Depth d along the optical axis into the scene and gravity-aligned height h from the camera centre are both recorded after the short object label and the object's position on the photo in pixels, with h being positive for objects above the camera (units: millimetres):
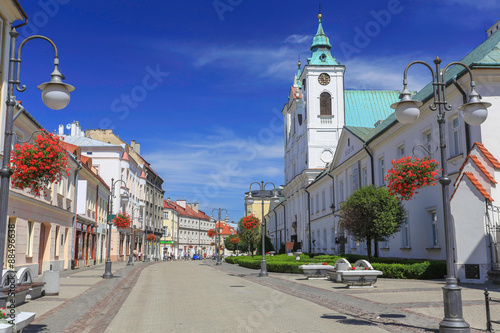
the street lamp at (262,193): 25672 +2092
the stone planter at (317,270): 22750 -1571
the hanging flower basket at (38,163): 12250 +1917
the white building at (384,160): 17042 +4819
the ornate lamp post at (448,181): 8117 +1076
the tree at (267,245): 66456 -1186
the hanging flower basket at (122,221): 40500 +1308
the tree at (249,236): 61469 +145
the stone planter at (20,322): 6446 -1327
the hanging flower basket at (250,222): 42531 +1358
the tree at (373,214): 23266 +1195
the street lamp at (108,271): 24656 -1816
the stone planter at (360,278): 17019 -1452
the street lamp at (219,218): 48891 +1943
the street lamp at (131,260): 43862 -2180
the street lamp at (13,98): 7691 +2248
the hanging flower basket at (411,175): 17094 +2250
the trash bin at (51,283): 15242 -1504
